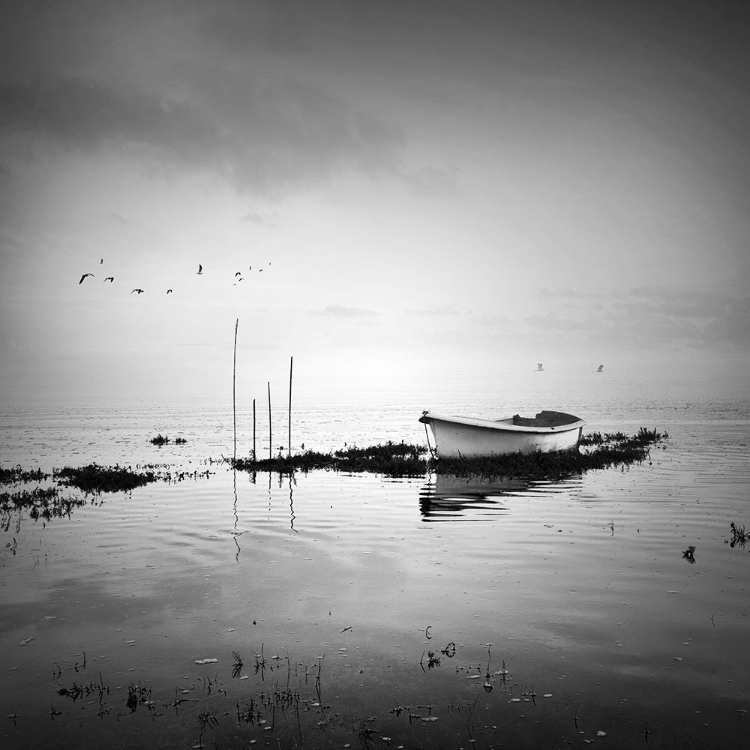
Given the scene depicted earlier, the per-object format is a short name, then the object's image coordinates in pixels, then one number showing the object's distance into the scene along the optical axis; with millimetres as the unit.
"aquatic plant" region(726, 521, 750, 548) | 13572
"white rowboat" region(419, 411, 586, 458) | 26766
